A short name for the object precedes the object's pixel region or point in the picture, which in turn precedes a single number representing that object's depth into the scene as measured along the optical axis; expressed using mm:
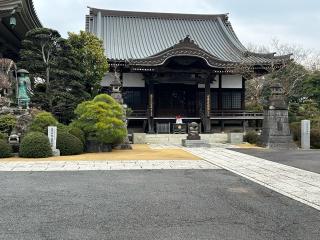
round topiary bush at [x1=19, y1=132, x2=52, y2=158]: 9856
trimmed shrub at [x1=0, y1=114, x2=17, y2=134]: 11041
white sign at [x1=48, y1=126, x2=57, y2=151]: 10245
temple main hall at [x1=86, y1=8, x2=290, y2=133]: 17865
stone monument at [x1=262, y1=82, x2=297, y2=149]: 13749
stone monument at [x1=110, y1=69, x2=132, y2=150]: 12971
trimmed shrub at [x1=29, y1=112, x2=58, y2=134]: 10991
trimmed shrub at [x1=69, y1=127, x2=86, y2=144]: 11391
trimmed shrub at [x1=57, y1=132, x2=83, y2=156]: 10724
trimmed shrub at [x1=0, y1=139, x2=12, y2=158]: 9884
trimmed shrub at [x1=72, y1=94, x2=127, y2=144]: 11413
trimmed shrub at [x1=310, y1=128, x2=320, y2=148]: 14289
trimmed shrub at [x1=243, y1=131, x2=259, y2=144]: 15567
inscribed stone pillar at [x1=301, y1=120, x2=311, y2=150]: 13694
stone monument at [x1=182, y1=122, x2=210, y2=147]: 14016
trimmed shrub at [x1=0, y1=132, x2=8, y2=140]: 10355
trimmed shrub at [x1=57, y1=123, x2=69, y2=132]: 11204
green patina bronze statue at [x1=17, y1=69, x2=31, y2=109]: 12030
